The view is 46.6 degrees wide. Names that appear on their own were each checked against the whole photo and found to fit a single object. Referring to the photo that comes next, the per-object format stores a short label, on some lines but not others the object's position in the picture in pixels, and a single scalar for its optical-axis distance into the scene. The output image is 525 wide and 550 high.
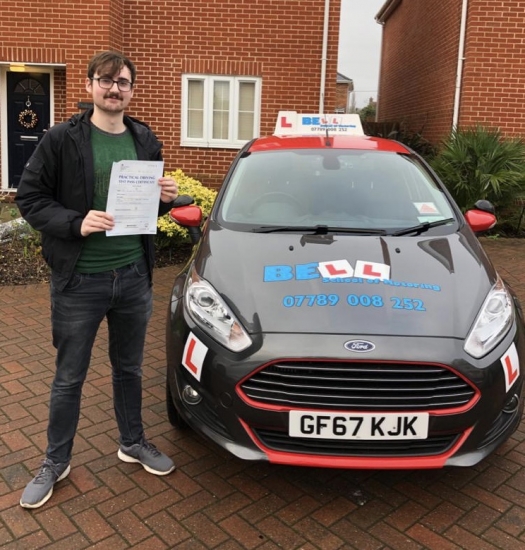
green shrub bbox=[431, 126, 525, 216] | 8.42
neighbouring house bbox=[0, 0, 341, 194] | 9.63
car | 2.49
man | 2.53
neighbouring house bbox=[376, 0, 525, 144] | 9.29
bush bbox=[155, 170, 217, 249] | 7.27
